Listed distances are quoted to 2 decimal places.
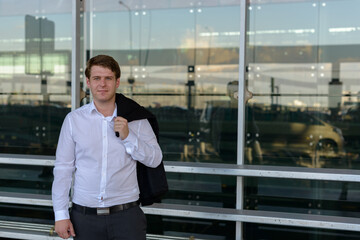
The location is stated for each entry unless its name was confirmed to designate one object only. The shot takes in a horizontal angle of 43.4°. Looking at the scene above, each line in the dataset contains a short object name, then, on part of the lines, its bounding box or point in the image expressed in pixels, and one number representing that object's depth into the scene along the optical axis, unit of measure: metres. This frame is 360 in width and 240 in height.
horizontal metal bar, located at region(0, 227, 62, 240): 3.59
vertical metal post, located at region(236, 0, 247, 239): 3.29
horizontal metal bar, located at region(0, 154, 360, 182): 3.01
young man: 2.21
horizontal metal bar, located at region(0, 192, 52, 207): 3.54
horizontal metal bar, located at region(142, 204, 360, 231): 2.98
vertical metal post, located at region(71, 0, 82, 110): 3.58
